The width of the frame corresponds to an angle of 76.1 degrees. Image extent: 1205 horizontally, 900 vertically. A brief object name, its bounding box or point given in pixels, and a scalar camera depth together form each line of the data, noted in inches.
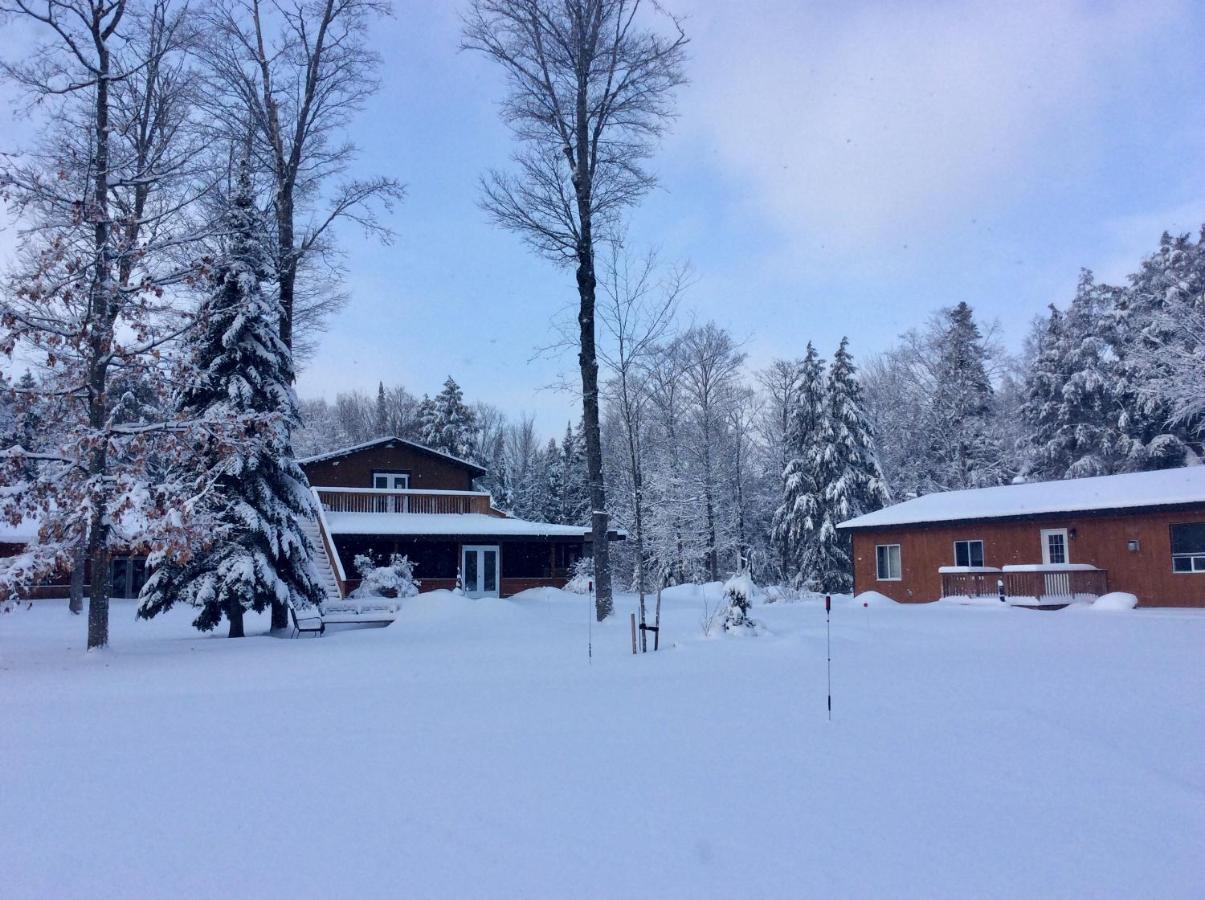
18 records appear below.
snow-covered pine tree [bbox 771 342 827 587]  1338.6
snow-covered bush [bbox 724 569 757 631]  529.3
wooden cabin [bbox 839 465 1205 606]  785.6
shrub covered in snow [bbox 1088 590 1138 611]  755.4
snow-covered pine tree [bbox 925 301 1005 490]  1454.2
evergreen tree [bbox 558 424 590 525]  1803.8
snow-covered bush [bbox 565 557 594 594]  1058.1
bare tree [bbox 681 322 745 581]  1409.9
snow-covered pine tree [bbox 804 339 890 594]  1311.5
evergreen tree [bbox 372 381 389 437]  2449.6
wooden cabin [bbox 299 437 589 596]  1012.5
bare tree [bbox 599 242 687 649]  588.0
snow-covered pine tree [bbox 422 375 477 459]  1865.2
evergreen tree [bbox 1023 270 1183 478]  1269.7
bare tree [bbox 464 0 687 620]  670.5
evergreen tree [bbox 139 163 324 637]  578.2
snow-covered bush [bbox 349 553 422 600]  856.3
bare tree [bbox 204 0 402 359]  740.6
